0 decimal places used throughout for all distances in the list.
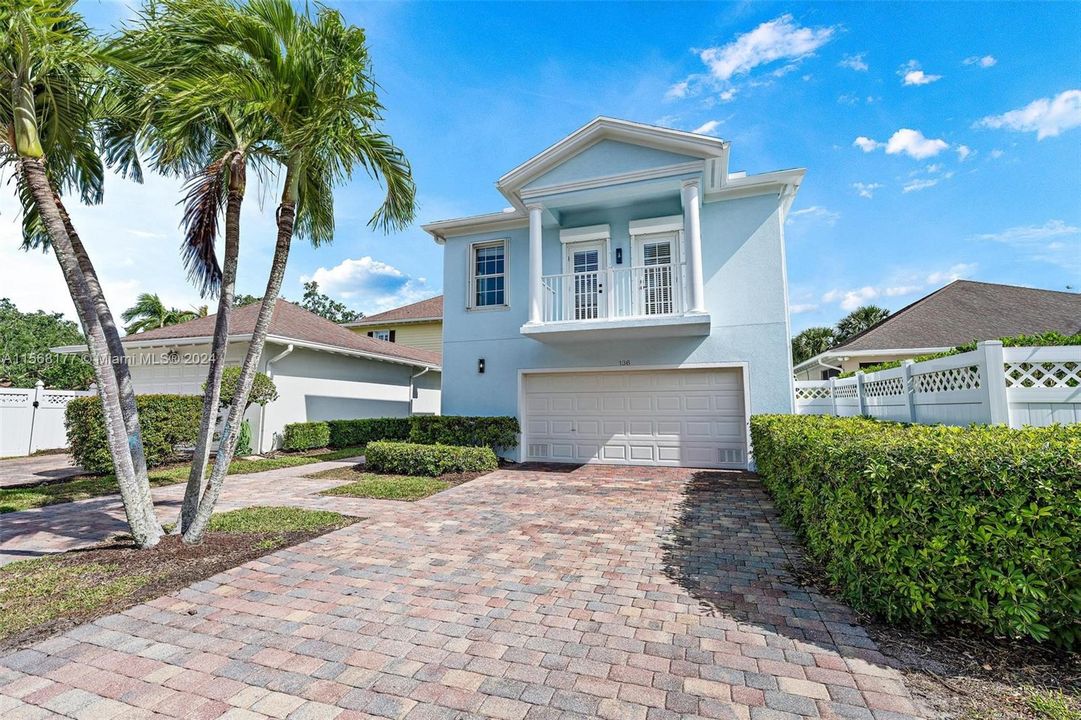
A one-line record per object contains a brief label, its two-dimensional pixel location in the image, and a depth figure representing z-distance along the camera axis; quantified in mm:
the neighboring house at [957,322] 13820
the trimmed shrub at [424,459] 9422
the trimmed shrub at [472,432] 10914
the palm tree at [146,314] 23406
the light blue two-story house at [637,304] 9648
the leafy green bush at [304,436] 12719
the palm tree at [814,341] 26359
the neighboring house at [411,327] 21672
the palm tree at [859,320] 23938
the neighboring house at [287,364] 12586
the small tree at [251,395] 11086
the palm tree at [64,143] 3936
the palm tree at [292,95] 4445
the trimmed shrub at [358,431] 13844
